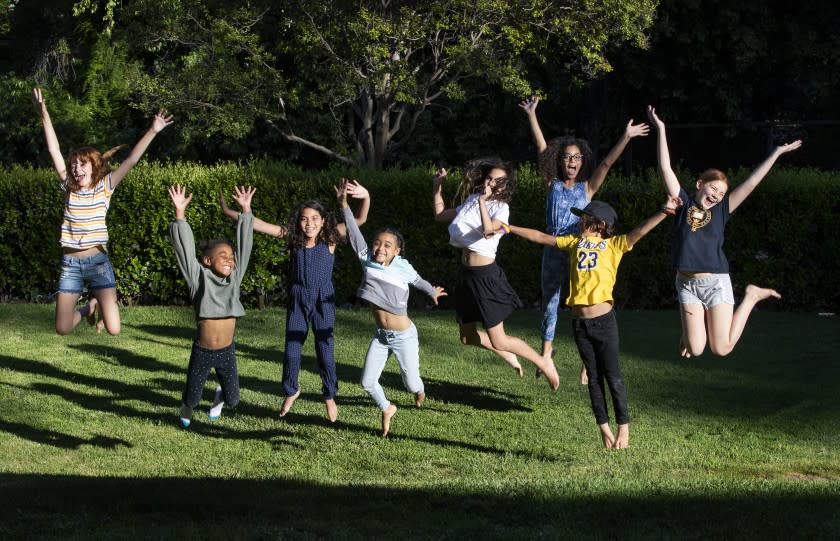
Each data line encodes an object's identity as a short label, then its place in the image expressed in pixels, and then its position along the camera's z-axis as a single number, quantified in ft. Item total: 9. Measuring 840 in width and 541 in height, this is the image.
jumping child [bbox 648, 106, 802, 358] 25.14
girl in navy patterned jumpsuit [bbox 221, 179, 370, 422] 26.48
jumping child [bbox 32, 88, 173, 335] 27.02
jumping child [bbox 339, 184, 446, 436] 25.20
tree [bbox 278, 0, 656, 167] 53.72
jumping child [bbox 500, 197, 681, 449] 23.26
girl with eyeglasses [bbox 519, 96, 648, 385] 28.40
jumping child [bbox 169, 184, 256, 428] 24.40
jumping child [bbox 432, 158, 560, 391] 26.40
